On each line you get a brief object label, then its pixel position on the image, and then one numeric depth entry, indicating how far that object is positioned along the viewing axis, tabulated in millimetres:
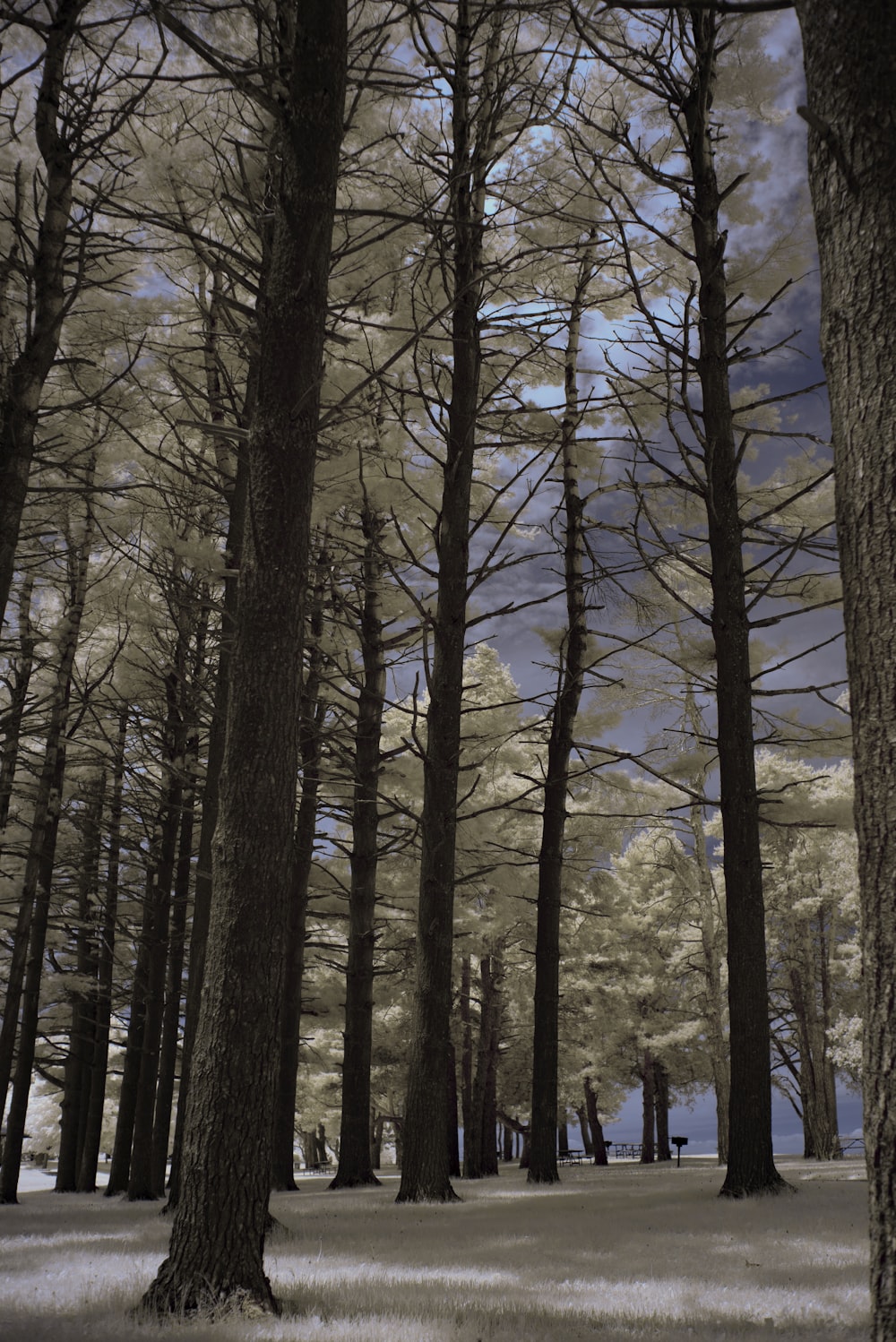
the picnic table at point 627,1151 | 40741
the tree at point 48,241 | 6770
